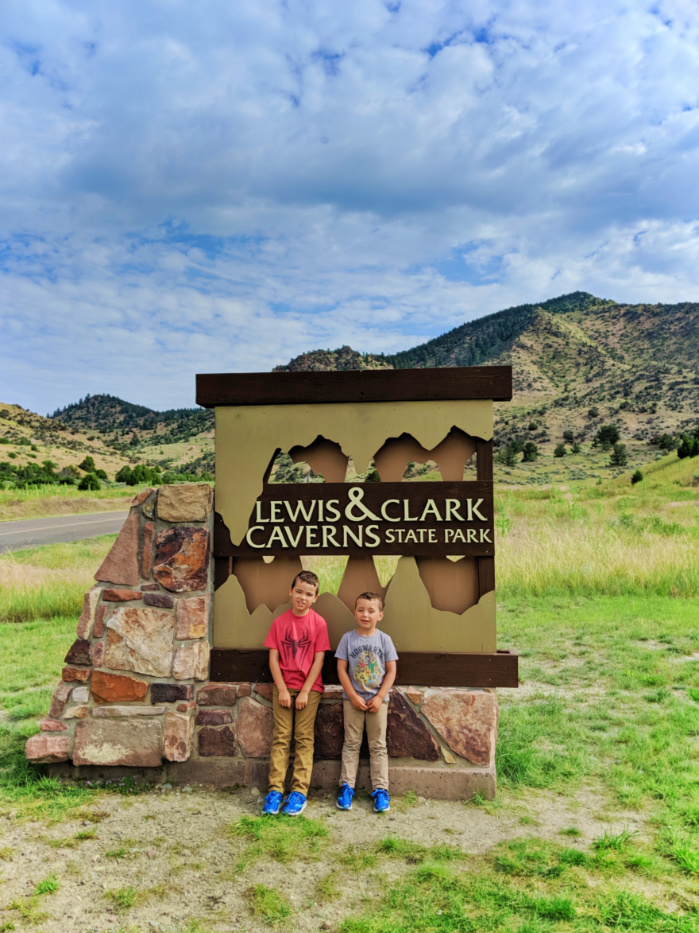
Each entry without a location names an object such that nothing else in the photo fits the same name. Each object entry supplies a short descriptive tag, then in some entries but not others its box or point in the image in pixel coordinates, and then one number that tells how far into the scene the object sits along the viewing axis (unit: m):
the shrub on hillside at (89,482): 28.01
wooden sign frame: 3.82
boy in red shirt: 3.71
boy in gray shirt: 3.67
